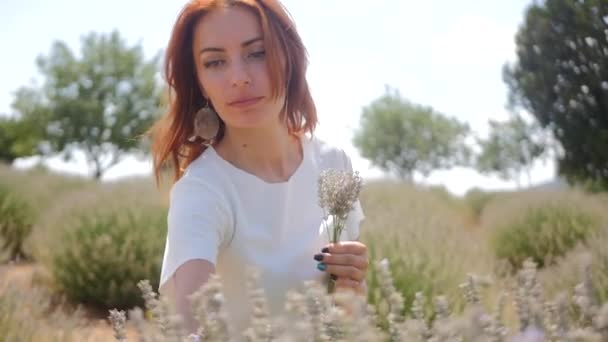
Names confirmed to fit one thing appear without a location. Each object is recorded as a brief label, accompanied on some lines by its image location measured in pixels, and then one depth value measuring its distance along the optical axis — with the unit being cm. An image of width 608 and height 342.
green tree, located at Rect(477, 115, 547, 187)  3375
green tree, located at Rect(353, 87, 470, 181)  3709
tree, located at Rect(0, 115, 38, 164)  3078
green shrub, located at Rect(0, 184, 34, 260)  1004
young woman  153
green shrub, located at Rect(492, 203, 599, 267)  802
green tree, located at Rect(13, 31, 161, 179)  3102
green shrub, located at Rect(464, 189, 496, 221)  2174
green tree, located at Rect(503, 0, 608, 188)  1059
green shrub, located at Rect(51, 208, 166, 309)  684
